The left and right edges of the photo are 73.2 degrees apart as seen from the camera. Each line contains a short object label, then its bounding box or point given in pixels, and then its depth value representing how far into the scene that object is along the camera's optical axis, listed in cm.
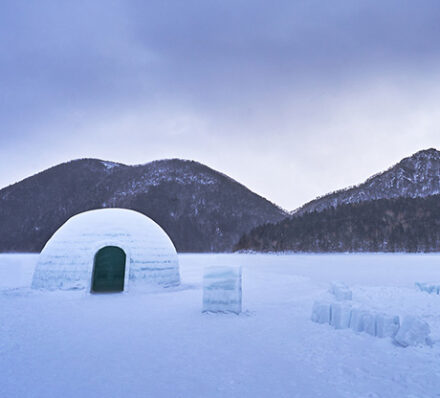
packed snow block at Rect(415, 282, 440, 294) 1003
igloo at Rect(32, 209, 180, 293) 1034
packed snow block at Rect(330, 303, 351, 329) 590
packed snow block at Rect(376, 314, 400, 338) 530
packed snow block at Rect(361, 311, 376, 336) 547
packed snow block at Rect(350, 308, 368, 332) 567
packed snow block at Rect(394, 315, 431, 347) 486
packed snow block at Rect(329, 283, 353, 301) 855
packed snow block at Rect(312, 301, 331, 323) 624
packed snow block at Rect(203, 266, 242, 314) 720
